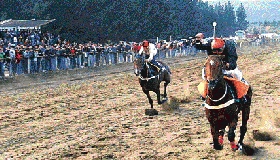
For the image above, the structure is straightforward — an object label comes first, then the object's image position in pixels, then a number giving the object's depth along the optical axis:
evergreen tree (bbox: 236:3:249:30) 145.34
